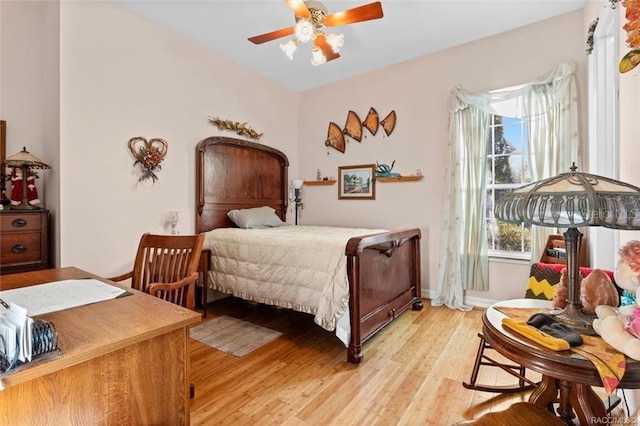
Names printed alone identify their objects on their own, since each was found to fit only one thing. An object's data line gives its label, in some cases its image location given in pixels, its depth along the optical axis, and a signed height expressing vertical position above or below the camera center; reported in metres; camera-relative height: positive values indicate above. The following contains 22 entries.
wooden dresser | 2.23 -0.22
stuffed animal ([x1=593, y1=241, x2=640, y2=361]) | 0.87 -0.33
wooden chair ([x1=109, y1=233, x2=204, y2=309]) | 1.83 -0.33
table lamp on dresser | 2.34 +0.36
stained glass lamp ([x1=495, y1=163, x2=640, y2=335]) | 0.97 +0.01
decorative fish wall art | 4.01 +1.18
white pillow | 3.64 -0.08
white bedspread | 2.31 -0.50
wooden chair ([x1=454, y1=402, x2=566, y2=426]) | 1.06 -0.74
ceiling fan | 2.15 +1.42
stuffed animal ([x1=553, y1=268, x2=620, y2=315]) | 1.10 -0.29
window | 3.27 +0.42
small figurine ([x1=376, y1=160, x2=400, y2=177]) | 3.99 +0.54
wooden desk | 0.71 -0.43
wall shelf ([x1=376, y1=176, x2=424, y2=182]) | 3.79 +0.42
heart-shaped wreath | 2.99 +0.57
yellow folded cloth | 0.93 -0.41
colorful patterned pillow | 1.98 -0.46
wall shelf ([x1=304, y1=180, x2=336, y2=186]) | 4.54 +0.45
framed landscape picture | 4.18 +0.41
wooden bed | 2.26 -0.20
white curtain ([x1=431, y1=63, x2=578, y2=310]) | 2.95 +0.54
